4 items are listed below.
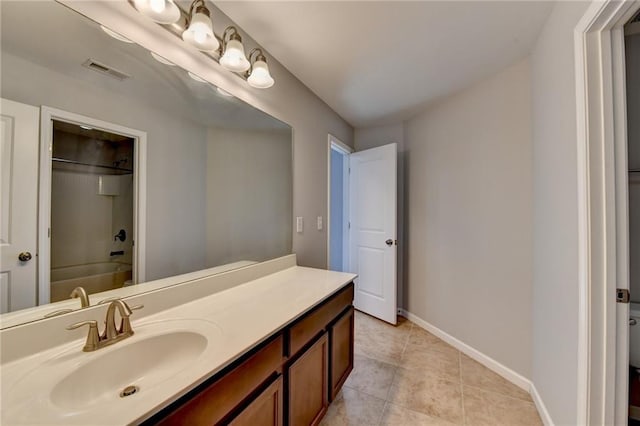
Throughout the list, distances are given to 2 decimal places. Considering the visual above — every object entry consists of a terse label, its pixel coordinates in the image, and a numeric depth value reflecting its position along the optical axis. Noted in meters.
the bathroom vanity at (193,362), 0.62
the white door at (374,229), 2.87
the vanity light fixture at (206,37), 1.04
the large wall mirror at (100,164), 0.80
